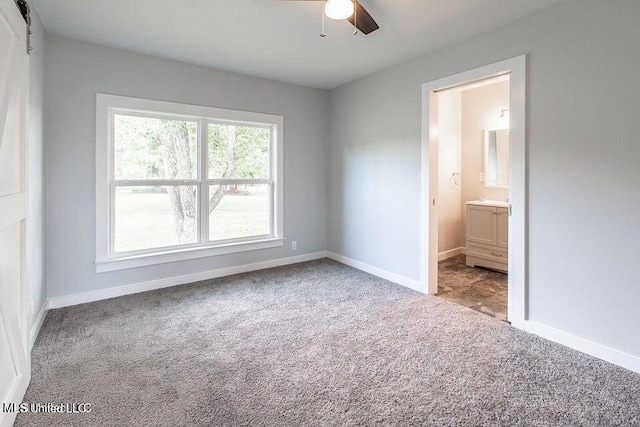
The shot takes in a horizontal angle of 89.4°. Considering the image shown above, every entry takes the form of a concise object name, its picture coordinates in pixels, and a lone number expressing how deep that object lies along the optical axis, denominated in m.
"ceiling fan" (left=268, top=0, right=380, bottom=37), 1.91
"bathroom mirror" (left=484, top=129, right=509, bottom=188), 4.66
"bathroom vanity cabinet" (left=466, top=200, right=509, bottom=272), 4.16
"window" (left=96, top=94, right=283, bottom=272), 3.32
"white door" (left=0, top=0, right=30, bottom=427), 1.56
